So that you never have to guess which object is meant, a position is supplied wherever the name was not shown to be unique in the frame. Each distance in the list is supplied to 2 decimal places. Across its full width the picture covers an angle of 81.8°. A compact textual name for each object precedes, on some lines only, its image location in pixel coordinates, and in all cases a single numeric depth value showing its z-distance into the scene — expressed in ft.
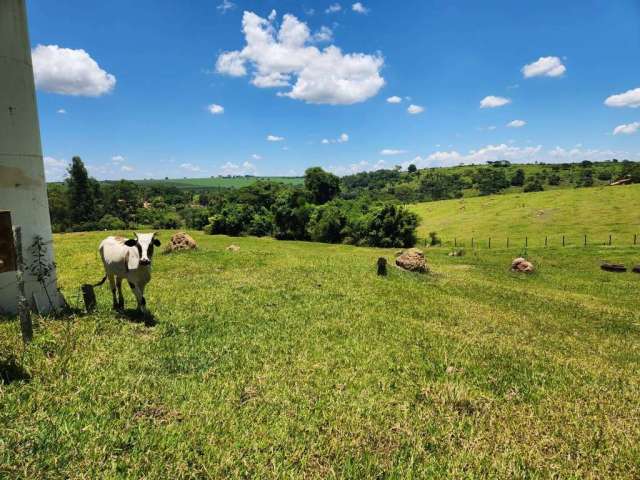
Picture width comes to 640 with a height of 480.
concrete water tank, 31.32
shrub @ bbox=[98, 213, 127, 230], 351.79
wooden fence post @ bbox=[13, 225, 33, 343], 21.34
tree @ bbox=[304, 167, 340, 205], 384.47
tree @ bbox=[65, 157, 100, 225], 368.68
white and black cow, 35.60
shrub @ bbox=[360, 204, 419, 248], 249.96
